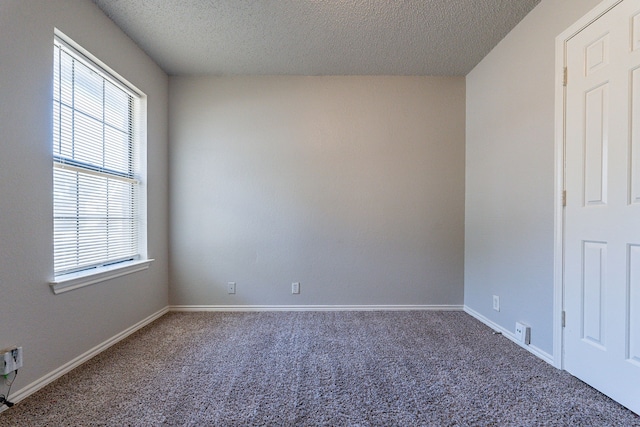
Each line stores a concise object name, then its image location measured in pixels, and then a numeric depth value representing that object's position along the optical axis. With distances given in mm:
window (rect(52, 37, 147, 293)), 1886
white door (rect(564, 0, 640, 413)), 1462
